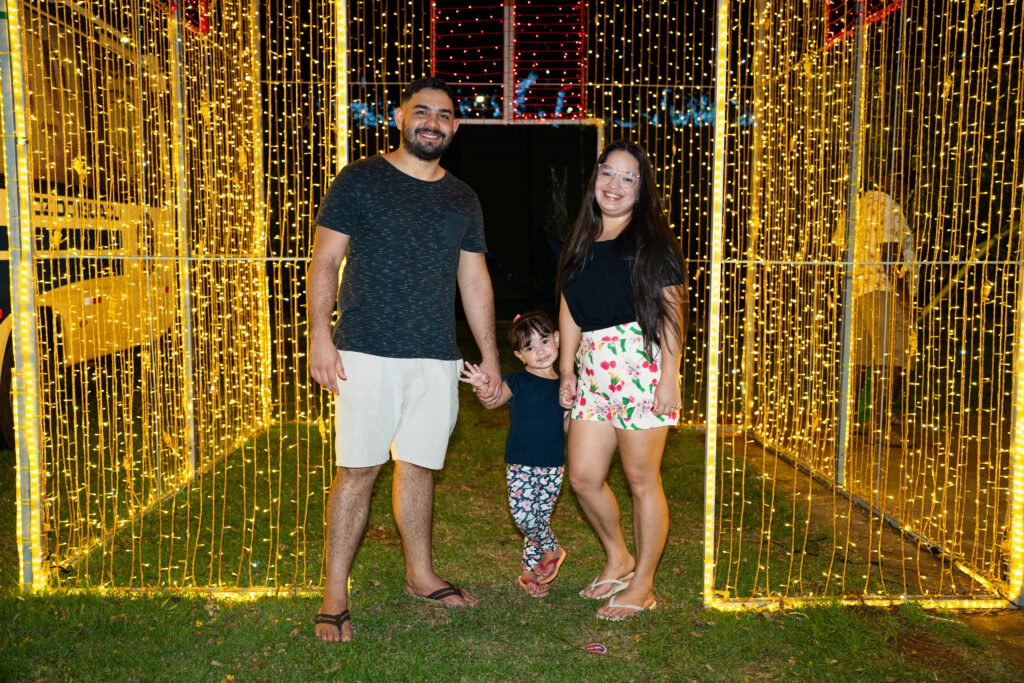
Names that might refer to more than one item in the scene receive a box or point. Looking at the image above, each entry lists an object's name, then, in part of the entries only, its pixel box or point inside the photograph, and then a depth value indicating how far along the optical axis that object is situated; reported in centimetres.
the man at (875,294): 482
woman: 327
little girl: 371
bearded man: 321
